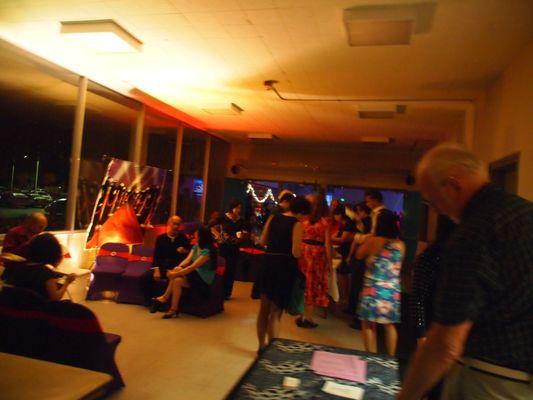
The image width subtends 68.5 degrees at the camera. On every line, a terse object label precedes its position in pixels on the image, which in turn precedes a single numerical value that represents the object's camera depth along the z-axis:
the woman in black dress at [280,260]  3.57
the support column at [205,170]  9.58
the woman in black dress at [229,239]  5.89
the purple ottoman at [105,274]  5.28
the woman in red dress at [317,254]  4.55
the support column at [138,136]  6.77
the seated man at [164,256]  5.11
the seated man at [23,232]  4.17
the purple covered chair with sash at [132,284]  5.21
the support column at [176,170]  8.22
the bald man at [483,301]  1.08
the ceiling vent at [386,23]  2.90
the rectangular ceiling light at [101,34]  3.70
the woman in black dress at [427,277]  1.81
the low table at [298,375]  1.35
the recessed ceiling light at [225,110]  6.51
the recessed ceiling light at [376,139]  7.91
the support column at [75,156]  5.34
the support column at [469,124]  5.01
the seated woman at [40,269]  2.74
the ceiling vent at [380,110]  5.54
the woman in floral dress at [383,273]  3.25
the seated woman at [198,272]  4.79
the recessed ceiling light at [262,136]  8.63
